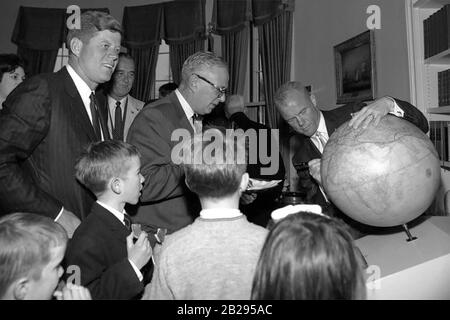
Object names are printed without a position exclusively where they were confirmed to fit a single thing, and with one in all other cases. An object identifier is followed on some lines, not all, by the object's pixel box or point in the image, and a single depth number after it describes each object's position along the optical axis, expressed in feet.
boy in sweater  4.92
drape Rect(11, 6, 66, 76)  29.43
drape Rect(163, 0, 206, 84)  26.50
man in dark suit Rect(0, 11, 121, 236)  6.77
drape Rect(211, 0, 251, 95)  24.08
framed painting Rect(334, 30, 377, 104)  15.98
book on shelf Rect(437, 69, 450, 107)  12.74
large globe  6.30
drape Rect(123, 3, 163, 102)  28.30
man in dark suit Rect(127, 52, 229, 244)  7.79
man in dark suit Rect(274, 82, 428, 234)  9.76
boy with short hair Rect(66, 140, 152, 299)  6.00
